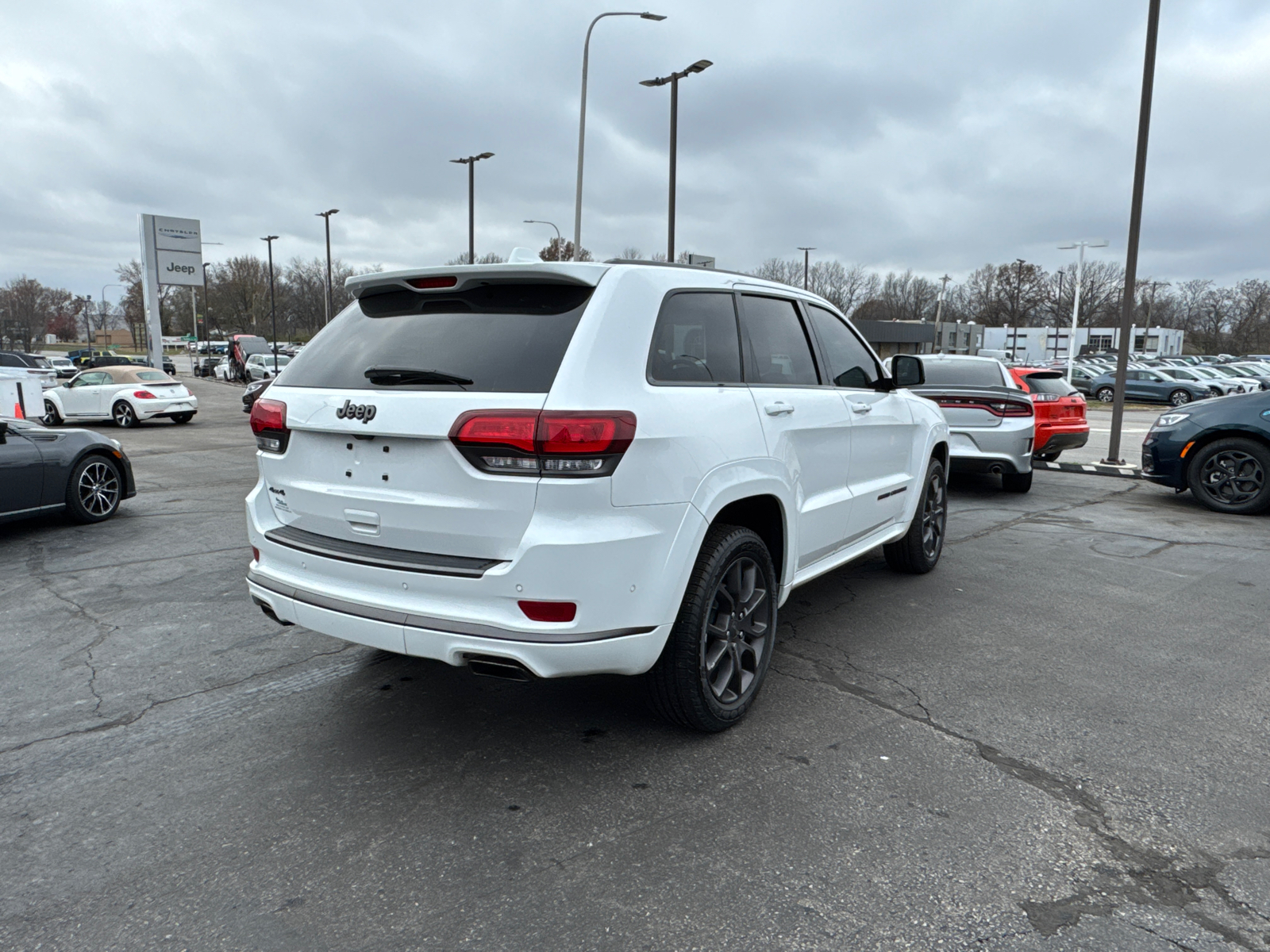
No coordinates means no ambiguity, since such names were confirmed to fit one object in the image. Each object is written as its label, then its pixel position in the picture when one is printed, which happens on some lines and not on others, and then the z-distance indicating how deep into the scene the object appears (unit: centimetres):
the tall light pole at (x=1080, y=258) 3371
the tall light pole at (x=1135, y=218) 1238
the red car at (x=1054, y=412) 1154
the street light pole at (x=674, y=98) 2059
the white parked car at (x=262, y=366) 3922
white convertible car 2116
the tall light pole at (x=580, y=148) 2300
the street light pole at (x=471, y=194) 3080
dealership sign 3919
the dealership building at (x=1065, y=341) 7756
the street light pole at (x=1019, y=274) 8356
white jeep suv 284
